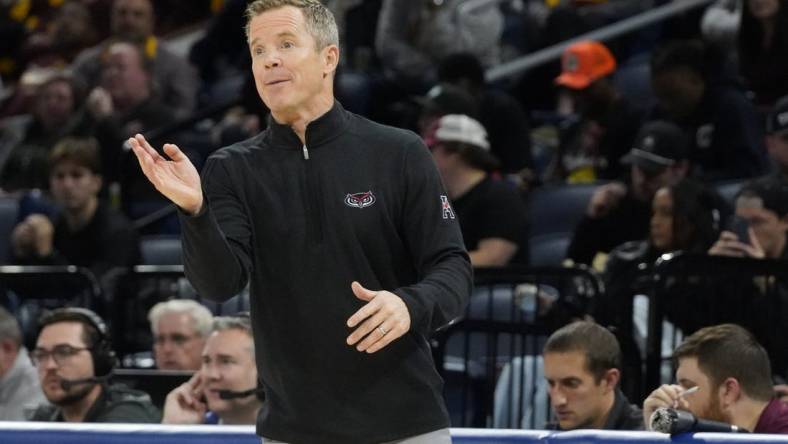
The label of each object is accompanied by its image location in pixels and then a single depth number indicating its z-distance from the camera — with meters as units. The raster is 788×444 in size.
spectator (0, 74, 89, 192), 20.05
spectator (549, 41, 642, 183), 17.44
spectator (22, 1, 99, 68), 25.50
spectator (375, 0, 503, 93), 20.00
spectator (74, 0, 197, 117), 21.78
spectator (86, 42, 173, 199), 20.17
